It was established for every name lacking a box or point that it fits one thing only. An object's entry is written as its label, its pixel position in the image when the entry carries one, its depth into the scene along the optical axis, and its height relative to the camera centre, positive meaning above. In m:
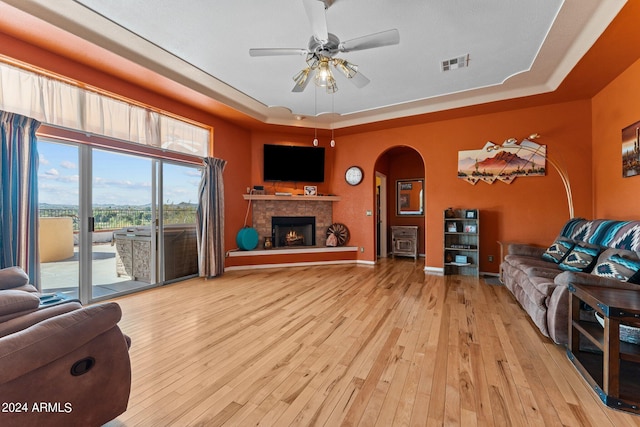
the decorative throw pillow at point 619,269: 2.12 -0.48
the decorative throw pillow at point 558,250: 3.34 -0.49
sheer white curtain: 2.76 +1.29
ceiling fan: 2.08 +1.54
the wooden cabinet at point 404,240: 6.63 -0.72
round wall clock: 6.09 +0.88
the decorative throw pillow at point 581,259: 2.83 -0.51
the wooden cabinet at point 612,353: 1.60 -0.90
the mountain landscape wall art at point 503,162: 4.49 +0.93
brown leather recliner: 1.08 -0.72
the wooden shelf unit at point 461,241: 4.80 -0.55
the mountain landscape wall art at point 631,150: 3.04 +0.77
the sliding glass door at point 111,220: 3.11 -0.12
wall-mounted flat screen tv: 5.95 +1.15
